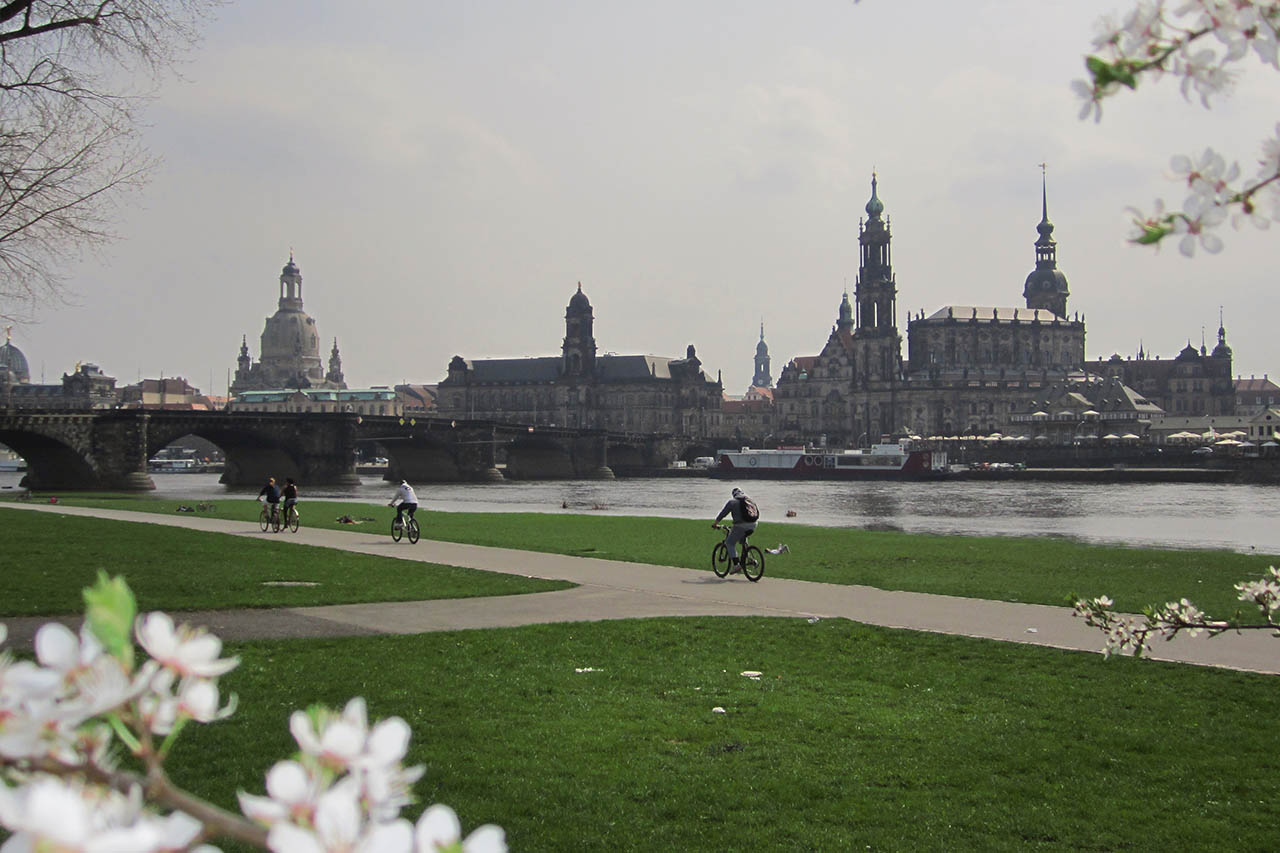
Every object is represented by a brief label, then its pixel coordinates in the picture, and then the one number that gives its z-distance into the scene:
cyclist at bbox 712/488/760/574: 19.11
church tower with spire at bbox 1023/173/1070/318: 185.75
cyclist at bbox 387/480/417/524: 25.58
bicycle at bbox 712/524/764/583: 19.09
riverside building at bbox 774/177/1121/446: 170.50
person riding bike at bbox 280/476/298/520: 28.78
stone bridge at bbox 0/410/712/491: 67.31
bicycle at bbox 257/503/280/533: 28.66
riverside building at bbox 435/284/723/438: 192.38
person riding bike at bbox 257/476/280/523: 28.27
